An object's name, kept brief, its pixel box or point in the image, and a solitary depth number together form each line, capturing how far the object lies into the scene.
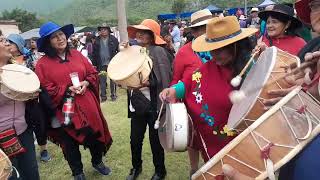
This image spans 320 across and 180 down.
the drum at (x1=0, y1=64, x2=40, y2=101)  2.46
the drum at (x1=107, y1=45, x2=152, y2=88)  2.84
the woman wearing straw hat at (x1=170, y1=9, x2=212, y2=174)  2.88
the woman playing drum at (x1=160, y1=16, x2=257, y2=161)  1.95
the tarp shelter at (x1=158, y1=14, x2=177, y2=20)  25.98
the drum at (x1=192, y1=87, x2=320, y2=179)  1.21
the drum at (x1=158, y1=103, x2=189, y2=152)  2.01
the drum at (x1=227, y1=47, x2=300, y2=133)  1.45
